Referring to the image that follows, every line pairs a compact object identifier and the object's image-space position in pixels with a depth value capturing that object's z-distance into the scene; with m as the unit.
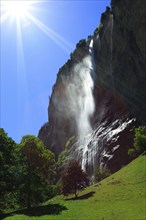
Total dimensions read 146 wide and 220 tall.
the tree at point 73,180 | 45.28
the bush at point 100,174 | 62.78
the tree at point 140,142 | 61.28
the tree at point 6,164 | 38.72
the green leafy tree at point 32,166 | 40.47
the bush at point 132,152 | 64.56
